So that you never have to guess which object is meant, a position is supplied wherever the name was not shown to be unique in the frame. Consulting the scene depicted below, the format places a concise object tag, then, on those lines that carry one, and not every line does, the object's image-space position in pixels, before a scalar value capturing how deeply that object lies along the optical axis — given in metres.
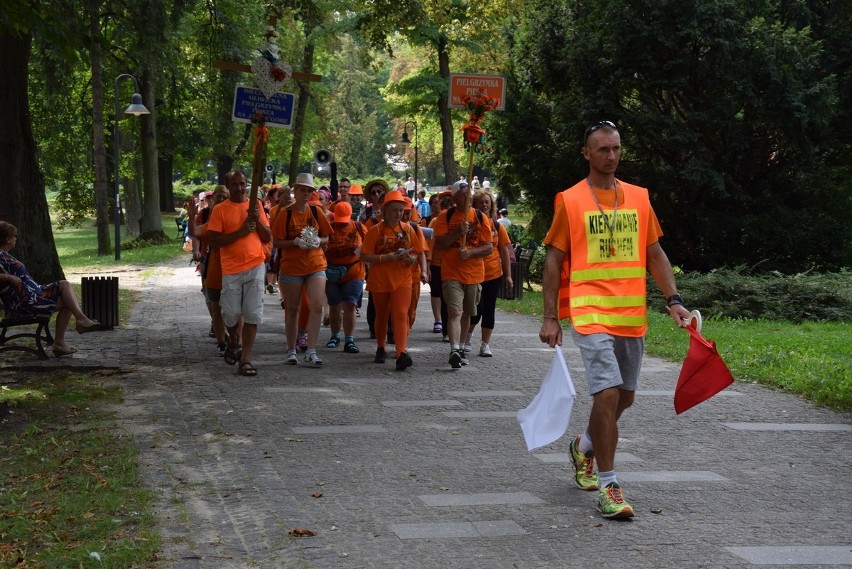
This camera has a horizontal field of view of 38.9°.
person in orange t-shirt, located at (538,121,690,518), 6.23
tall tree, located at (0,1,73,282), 15.80
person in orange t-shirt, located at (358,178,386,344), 14.29
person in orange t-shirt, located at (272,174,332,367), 11.88
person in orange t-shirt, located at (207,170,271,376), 11.02
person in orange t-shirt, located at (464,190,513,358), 12.87
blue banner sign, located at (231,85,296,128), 11.95
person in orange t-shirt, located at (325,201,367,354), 13.02
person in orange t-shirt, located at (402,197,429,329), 12.16
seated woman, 11.65
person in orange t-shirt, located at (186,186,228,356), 12.09
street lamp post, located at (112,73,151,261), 29.11
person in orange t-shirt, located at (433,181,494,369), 12.34
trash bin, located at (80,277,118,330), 14.88
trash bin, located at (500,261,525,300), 21.14
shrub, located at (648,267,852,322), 18.72
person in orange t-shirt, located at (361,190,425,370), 11.84
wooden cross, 10.79
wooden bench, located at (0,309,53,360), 11.70
